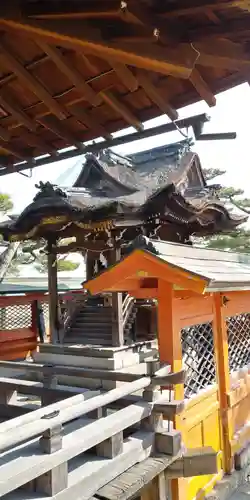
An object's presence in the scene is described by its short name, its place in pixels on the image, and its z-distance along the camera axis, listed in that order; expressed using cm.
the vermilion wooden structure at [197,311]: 421
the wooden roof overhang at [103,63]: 175
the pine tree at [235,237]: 1767
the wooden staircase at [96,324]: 911
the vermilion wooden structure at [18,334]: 942
